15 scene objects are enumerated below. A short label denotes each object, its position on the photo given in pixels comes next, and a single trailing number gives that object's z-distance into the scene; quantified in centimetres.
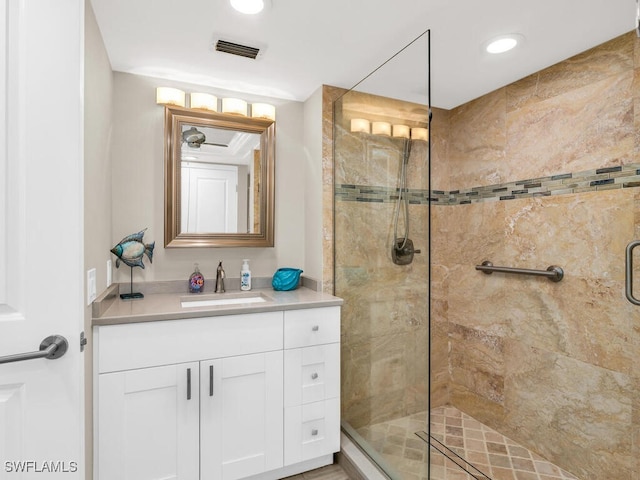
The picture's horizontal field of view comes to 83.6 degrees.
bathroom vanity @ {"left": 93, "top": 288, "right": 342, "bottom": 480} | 154
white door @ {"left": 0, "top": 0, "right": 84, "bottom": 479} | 110
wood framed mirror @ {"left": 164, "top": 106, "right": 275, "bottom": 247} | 217
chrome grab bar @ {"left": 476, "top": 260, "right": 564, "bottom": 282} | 201
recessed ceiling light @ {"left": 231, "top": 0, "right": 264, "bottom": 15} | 149
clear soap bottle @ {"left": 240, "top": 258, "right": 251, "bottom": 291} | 228
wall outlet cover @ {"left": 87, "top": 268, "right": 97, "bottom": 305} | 140
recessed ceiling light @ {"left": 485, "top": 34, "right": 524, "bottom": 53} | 175
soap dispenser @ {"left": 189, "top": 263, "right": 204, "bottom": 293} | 218
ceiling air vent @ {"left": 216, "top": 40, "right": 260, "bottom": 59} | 181
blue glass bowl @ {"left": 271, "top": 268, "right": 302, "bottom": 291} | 230
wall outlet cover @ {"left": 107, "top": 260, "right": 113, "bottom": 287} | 191
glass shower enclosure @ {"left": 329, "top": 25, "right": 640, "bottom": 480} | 169
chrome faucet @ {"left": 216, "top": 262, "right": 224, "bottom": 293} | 224
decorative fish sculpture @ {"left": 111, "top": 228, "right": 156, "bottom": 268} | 196
